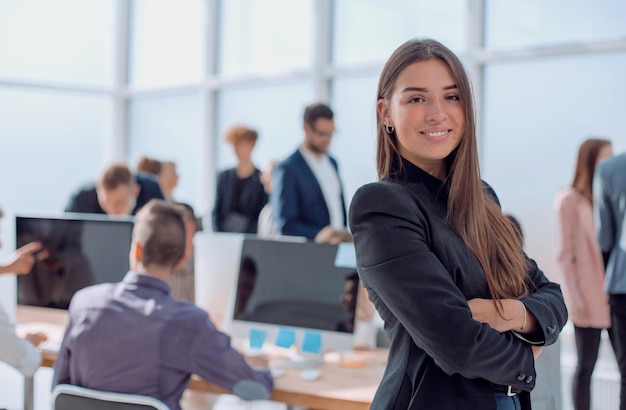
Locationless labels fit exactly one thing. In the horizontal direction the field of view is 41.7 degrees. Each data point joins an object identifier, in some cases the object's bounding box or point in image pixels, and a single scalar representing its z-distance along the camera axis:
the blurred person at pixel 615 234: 3.42
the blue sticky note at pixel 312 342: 2.80
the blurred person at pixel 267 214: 4.62
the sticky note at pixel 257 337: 2.91
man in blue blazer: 4.02
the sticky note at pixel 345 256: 2.79
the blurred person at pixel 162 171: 5.59
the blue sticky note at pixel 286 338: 2.85
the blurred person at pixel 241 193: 5.35
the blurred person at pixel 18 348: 2.64
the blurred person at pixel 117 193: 4.16
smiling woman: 1.28
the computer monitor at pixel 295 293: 2.78
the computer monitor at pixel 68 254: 3.19
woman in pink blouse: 3.76
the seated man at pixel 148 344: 2.24
